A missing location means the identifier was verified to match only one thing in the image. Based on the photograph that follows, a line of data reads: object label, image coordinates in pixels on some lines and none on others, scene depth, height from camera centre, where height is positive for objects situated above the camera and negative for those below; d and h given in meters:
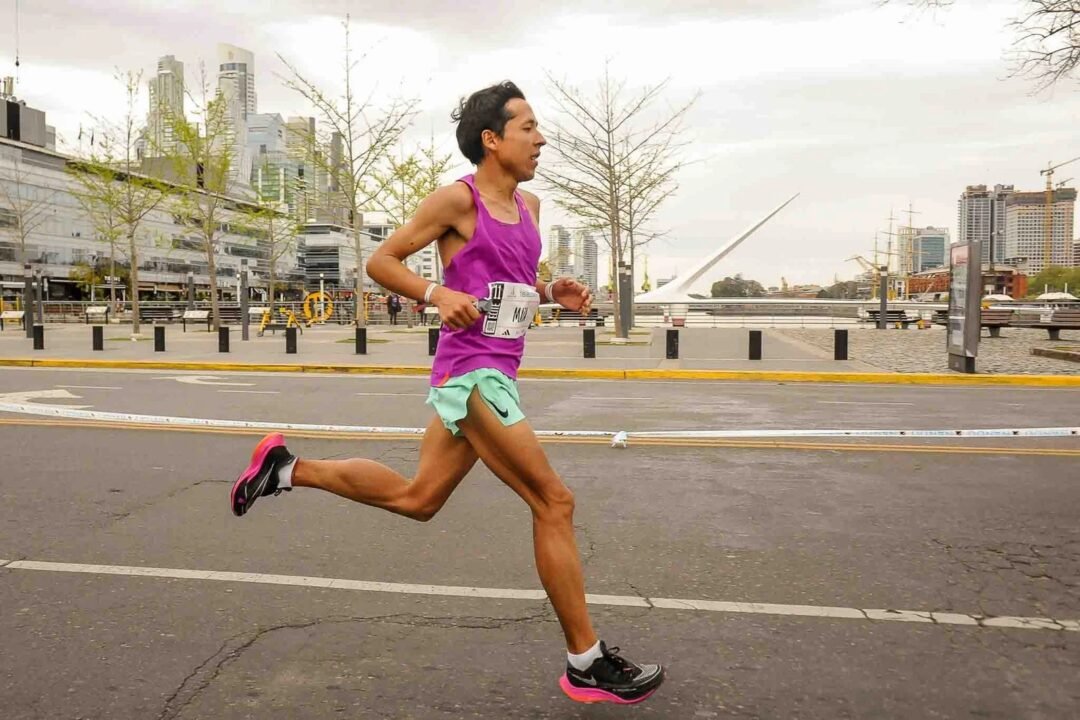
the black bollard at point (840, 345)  17.00 -0.71
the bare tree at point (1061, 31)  16.53 +4.95
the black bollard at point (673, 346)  18.19 -0.74
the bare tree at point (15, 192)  82.38 +11.04
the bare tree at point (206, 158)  31.25 +5.22
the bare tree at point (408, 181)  33.62 +5.15
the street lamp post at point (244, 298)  25.84 +0.37
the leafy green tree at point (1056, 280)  146.75 +4.13
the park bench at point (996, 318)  27.03 -0.36
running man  2.87 -0.17
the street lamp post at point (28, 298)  28.92 +0.44
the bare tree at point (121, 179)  31.62 +4.66
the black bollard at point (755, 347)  17.84 -0.76
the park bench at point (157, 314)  44.81 -0.15
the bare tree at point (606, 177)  26.69 +3.91
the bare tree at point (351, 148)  27.48 +4.84
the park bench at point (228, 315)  37.78 -0.17
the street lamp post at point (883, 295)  36.67 +0.42
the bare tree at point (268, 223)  37.64 +3.89
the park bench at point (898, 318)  38.81 -0.48
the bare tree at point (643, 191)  28.31 +3.64
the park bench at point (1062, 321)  23.70 -0.40
